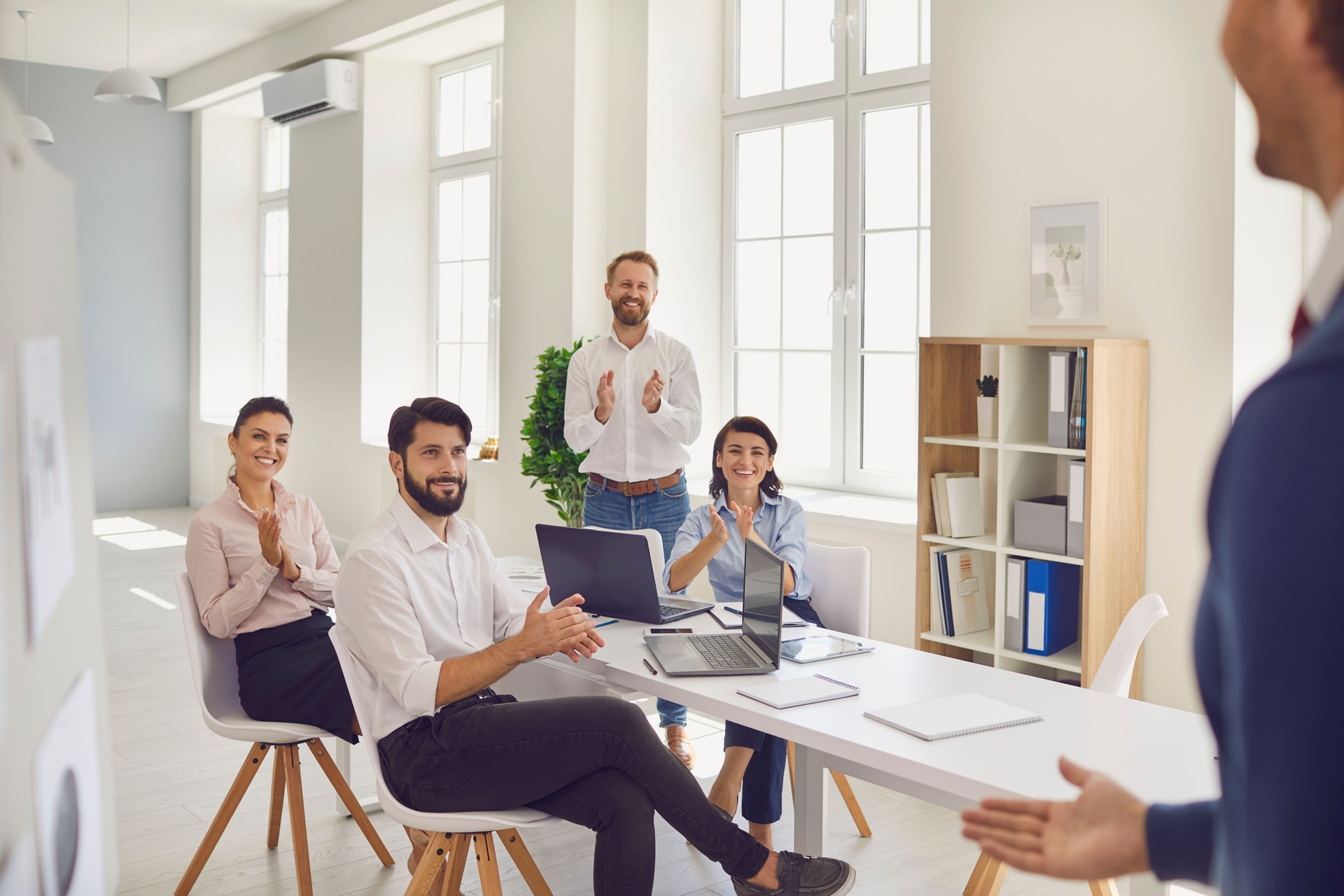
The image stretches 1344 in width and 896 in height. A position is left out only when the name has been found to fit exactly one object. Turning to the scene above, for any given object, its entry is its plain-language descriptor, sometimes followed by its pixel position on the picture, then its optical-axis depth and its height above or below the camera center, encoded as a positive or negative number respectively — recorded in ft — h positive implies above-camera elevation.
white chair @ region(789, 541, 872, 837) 11.04 -2.03
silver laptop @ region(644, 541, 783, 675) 8.25 -2.03
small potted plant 12.78 -0.24
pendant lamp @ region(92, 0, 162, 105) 23.29 +6.03
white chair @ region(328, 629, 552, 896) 7.59 -2.96
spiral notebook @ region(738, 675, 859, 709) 7.50 -2.08
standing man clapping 13.93 -0.47
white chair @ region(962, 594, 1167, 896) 8.54 -2.06
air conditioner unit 25.18 +6.57
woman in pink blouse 9.55 -1.79
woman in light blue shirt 10.24 -1.44
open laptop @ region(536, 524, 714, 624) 9.54 -1.62
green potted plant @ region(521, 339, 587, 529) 16.99 -0.91
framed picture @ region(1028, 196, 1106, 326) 12.51 +1.36
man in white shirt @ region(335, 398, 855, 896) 7.74 -2.49
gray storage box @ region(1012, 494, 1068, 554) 11.96 -1.49
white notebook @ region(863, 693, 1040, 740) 6.90 -2.08
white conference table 6.24 -2.12
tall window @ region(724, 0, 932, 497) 16.28 +2.35
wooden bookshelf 11.53 -0.84
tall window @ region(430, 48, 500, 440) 24.32 +3.28
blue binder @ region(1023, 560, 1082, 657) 12.04 -2.34
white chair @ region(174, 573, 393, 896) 9.37 -2.86
